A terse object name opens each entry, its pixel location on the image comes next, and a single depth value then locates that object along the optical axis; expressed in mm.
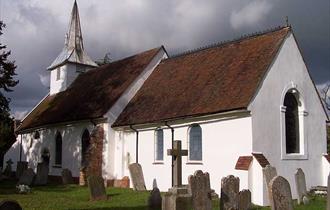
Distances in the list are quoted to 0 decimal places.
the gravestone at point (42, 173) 26531
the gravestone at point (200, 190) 12953
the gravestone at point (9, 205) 7762
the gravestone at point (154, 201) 14297
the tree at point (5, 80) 21516
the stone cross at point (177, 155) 15120
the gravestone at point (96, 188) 18672
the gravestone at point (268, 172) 16875
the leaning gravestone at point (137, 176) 23578
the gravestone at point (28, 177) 25812
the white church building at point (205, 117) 19203
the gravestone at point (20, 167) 31109
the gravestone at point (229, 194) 12672
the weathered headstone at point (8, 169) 35050
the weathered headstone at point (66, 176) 27556
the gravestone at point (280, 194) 10422
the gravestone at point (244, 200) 13297
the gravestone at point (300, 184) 18203
